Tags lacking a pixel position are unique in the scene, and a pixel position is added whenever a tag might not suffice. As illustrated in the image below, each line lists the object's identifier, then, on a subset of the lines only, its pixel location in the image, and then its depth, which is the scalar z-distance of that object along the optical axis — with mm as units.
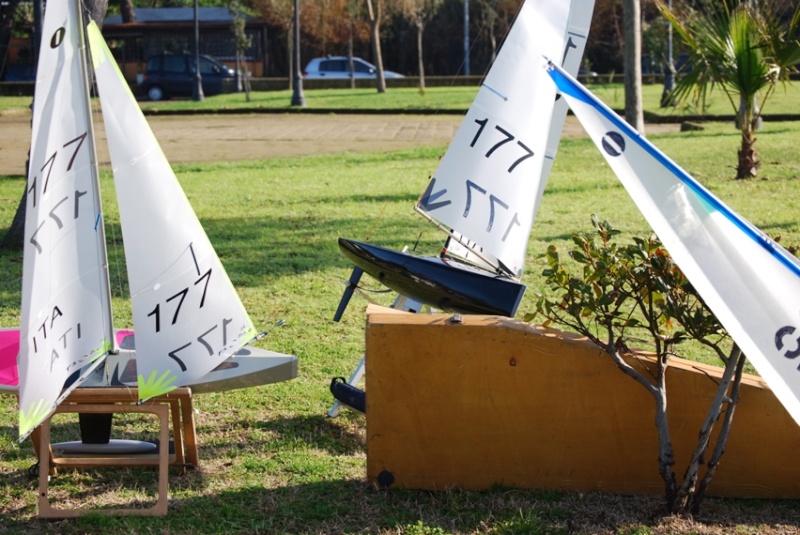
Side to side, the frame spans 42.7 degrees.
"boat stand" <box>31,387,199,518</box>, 4328
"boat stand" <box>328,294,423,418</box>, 5297
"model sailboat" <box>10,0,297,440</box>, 4359
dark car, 36438
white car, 42625
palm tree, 12945
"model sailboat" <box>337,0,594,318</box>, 5016
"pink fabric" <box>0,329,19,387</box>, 4836
